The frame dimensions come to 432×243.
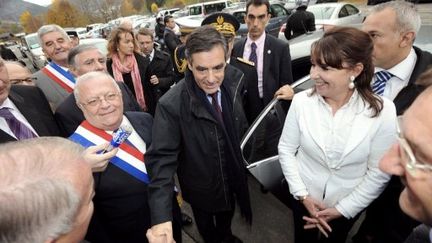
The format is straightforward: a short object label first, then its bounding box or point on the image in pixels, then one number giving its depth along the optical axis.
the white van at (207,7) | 22.42
